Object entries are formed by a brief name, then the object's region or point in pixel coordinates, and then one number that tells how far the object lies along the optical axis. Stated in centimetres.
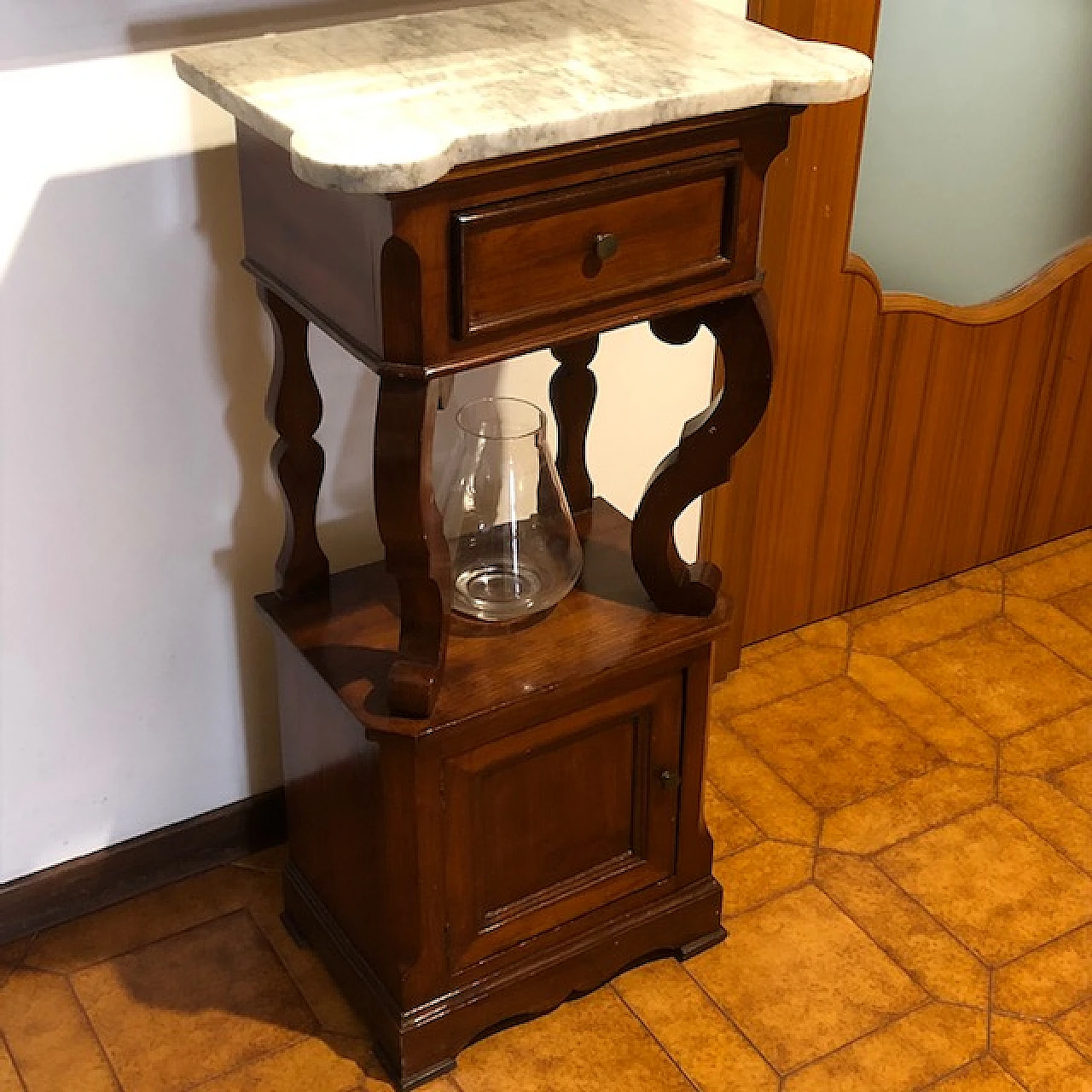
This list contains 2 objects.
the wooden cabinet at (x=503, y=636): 140
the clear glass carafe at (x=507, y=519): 175
